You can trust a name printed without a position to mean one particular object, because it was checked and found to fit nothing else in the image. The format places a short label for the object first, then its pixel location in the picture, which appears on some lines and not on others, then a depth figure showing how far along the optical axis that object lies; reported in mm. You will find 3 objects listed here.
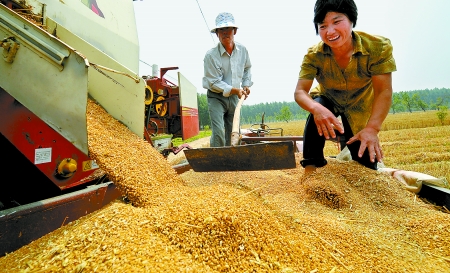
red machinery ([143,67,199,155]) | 5668
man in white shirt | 3402
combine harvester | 1413
